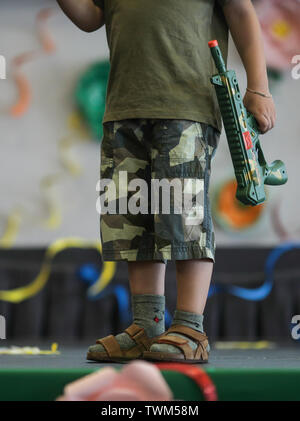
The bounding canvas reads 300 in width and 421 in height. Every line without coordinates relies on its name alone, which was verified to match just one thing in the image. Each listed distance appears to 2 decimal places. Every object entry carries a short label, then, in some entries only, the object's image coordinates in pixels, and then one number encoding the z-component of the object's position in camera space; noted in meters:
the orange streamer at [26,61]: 5.56
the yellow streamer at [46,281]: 4.71
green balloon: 5.46
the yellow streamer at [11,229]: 5.45
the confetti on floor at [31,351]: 2.72
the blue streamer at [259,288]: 4.62
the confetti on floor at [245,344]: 3.91
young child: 2.19
